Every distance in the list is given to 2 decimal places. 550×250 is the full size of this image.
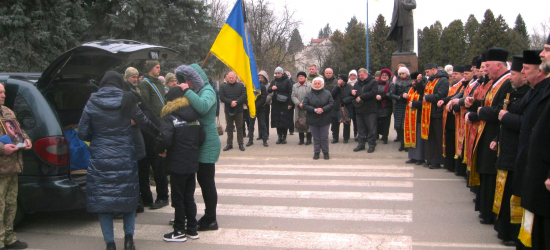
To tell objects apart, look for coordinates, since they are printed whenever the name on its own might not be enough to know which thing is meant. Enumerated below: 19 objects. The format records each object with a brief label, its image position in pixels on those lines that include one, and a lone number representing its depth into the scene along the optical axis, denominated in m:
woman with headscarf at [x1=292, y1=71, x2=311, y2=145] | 12.02
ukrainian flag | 6.69
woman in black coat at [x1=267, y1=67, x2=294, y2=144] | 12.77
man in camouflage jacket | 4.75
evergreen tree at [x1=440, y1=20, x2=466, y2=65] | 54.66
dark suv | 5.27
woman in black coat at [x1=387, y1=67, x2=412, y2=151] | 11.33
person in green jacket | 5.14
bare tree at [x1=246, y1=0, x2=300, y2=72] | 40.19
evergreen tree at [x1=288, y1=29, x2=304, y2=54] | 44.92
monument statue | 15.66
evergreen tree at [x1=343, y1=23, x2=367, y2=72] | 54.34
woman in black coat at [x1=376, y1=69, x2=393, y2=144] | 12.08
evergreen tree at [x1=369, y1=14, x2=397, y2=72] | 51.41
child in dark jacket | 5.07
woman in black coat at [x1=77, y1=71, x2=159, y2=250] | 4.71
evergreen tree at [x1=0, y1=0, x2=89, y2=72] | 17.72
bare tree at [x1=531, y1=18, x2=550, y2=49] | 47.41
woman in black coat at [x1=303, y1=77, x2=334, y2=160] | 10.41
